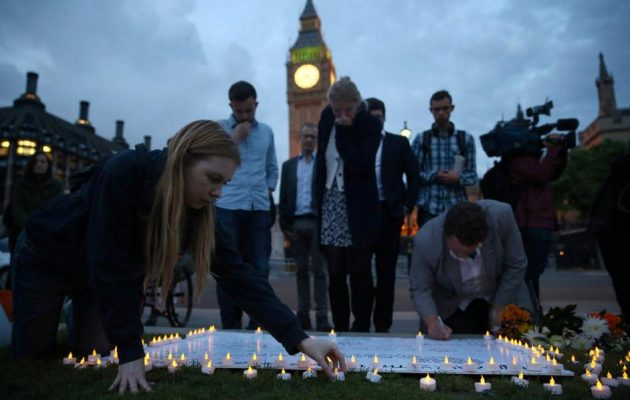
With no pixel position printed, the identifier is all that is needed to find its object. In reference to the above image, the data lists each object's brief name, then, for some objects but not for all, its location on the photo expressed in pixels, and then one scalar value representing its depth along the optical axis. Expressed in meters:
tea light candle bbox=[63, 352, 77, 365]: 2.46
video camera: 4.36
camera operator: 4.36
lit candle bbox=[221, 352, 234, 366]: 2.27
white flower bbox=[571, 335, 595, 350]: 2.71
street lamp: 12.25
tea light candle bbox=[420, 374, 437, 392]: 1.92
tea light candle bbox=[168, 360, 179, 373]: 2.20
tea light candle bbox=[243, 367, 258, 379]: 2.10
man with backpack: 4.37
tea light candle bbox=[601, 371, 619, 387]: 1.98
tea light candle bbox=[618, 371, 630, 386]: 2.00
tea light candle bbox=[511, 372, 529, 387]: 1.96
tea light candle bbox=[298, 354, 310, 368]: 2.21
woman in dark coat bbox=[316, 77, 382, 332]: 3.82
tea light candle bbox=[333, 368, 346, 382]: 2.01
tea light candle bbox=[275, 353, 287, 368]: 2.24
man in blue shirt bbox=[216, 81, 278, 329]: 4.11
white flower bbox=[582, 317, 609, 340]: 2.69
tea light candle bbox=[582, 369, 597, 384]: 2.03
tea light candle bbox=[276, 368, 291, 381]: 2.05
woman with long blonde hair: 1.87
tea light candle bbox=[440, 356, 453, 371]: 2.20
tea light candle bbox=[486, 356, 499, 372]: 2.17
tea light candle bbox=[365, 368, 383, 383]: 2.01
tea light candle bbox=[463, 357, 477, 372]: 2.16
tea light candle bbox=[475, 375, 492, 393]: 1.91
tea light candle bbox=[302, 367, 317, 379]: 2.08
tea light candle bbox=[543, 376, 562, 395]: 1.89
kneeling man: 3.34
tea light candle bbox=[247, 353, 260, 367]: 2.27
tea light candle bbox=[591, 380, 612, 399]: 1.83
